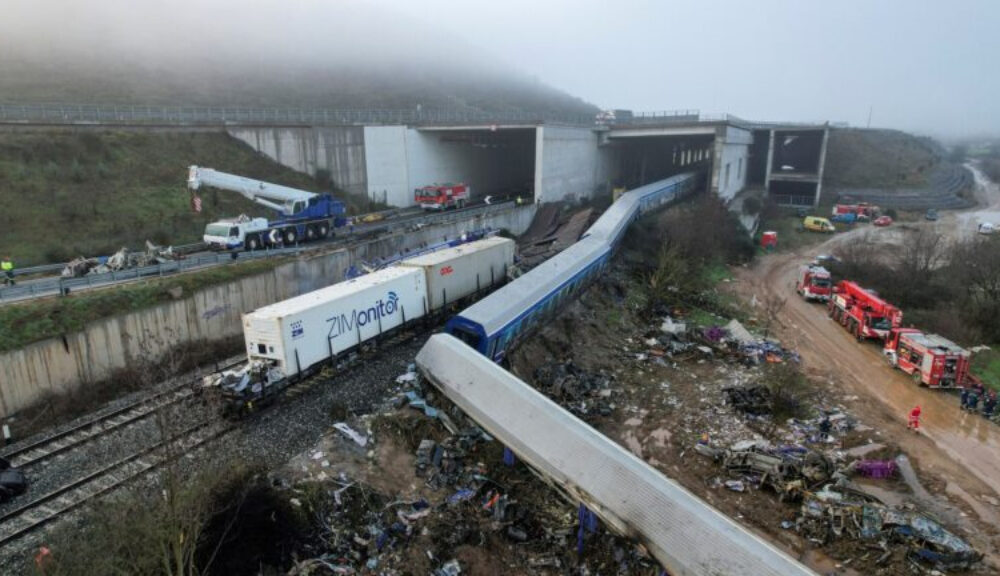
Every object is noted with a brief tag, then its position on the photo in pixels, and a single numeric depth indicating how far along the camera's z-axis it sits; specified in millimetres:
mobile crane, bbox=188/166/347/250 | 26234
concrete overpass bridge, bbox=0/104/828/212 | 37312
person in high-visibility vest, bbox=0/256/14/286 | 21266
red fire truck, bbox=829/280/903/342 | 24062
